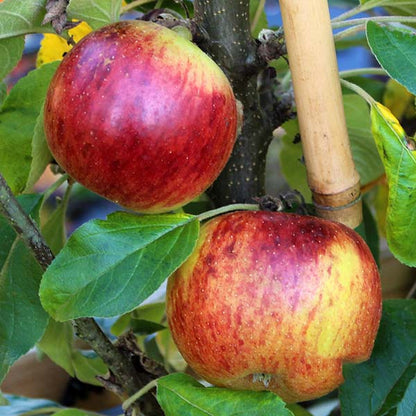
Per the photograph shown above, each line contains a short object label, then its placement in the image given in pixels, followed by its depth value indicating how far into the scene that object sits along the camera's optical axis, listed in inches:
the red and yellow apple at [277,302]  19.9
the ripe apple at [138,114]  18.6
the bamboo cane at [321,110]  20.7
